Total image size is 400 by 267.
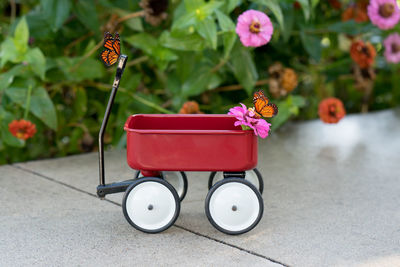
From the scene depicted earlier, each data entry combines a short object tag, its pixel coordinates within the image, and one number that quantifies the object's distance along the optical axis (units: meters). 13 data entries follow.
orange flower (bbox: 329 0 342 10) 3.32
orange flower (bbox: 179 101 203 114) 2.48
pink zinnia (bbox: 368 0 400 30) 2.82
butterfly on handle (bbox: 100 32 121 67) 1.73
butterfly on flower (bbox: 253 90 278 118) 1.71
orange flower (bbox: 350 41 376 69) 3.04
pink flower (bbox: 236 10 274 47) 2.27
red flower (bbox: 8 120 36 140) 2.45
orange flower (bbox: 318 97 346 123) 2.79
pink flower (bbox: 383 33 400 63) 3.14
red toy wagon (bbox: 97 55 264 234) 1.73
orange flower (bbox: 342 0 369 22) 3.19
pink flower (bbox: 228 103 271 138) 1.70
